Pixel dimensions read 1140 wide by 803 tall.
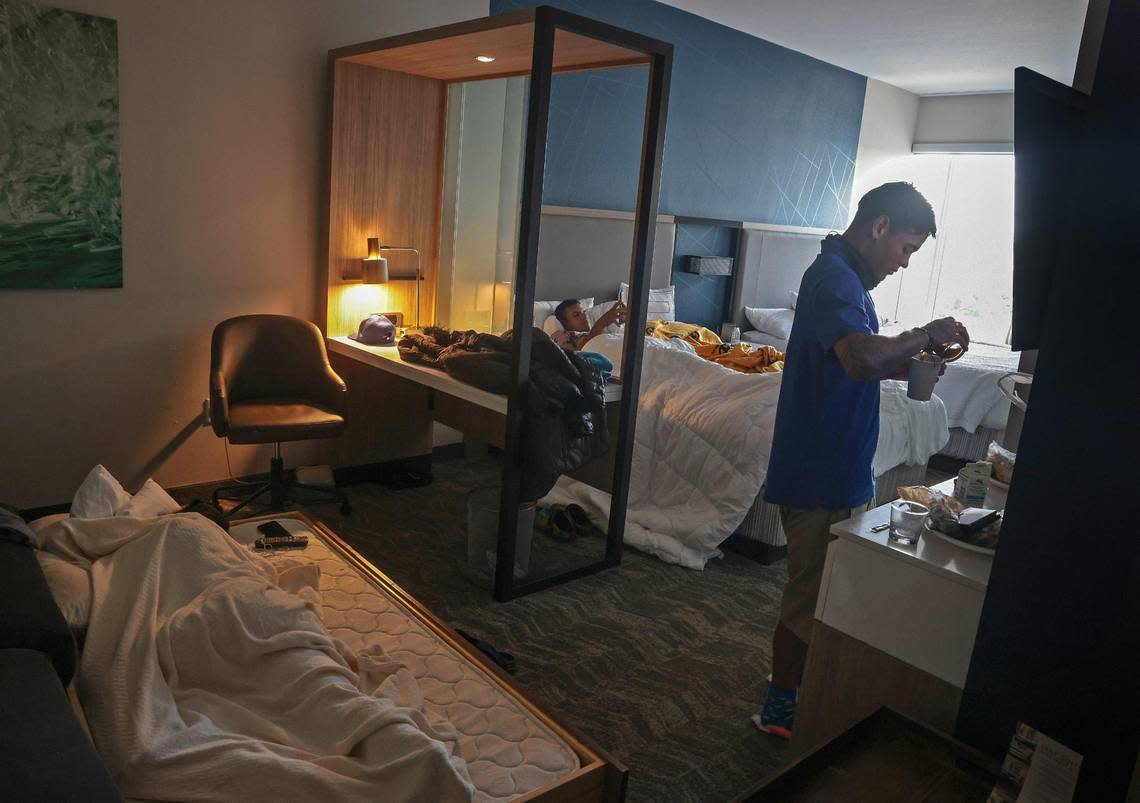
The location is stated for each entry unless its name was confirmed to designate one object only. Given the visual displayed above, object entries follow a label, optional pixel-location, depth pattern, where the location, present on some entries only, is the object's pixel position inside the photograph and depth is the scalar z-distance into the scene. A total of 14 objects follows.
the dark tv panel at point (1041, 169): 1.39
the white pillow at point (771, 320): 6.34
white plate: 1.74
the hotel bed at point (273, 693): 1.38
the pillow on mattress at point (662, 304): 5.62
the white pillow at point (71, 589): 1.76
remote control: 2.52
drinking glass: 1.81
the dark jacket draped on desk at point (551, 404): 3.05
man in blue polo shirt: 2.16
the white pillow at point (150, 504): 2.27
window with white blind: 7.99
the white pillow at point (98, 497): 2.20
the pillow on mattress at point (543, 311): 4.65
